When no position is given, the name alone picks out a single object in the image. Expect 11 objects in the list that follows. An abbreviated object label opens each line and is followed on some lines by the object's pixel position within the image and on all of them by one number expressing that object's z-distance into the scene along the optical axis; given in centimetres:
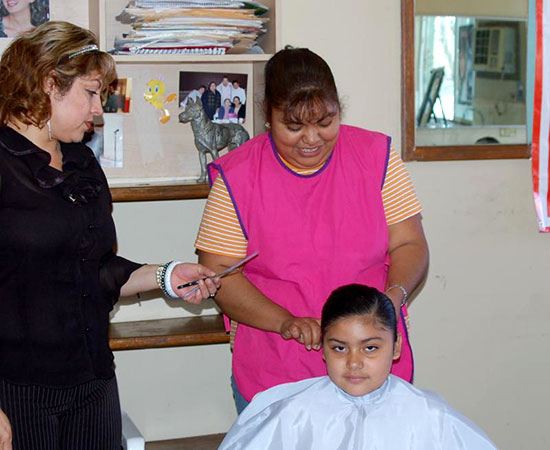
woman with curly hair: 178
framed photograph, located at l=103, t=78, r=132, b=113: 272
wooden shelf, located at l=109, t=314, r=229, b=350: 251
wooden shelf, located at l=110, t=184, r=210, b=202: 244
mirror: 278
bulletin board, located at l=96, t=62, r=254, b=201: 273
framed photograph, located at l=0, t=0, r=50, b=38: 257
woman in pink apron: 202
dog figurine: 263
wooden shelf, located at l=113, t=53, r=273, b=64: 241
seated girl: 192
